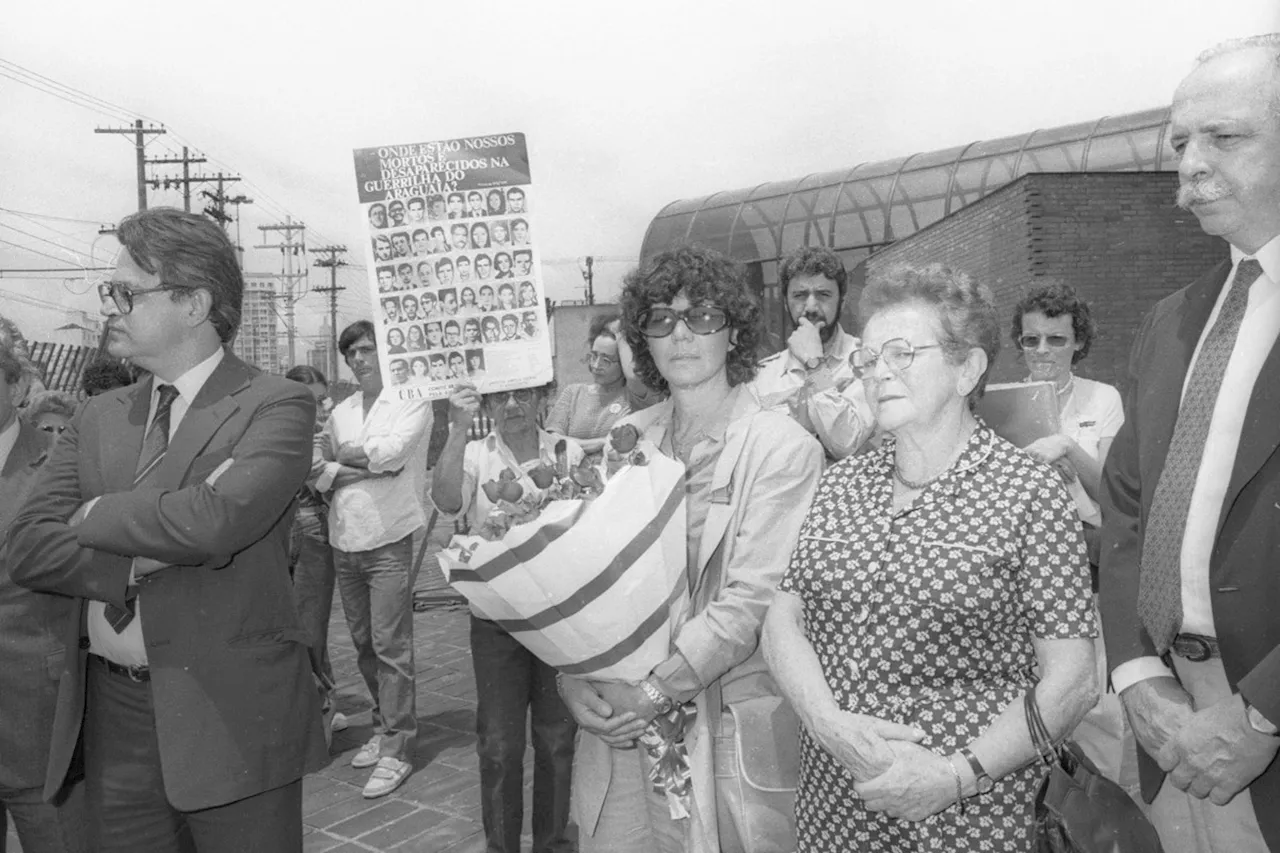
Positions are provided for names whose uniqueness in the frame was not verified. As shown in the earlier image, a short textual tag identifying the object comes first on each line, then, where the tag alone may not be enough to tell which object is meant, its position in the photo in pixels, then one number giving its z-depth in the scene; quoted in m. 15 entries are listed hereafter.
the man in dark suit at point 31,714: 2.87
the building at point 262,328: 42.25
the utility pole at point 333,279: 53.34
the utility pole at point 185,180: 34.16
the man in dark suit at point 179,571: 2.40
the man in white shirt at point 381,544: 5.07
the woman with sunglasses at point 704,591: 2.40
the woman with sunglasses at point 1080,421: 3.08
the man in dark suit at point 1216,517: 1.89
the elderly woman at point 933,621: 2.00
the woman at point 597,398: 4.87
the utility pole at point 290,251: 49.84
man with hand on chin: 3.30
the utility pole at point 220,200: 34.81
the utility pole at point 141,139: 29.02
